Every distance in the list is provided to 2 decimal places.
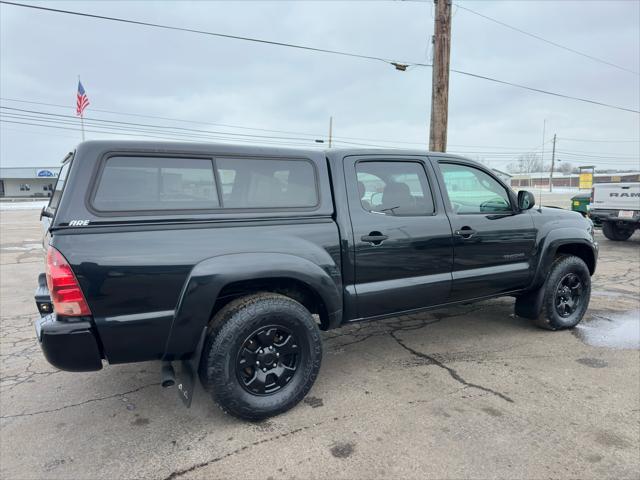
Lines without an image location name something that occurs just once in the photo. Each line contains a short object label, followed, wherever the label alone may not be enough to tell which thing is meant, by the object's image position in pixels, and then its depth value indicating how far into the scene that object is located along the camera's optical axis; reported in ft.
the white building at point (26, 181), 205.62
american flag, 72.38
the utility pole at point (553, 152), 190.97
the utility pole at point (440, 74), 28.43
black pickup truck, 7.94
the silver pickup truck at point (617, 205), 32.24
